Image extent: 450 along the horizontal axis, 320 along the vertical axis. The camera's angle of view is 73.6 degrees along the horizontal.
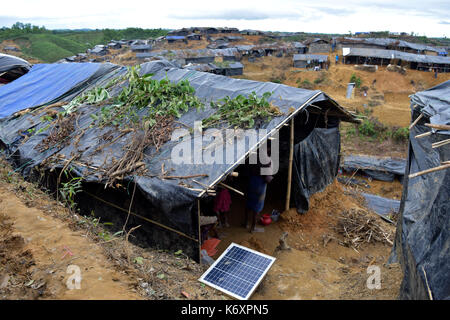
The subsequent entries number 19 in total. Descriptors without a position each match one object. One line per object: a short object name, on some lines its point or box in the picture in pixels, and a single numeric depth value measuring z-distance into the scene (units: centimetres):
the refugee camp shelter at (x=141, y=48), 4300
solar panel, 418
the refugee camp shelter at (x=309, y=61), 3355
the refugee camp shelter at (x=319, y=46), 4131
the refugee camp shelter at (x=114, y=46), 5161
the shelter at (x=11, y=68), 1289
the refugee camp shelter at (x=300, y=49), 4362
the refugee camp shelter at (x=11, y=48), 4841
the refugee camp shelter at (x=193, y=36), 5497
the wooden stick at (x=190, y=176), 479
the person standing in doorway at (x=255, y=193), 594
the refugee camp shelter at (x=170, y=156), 484
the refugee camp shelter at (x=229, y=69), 3011
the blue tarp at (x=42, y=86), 930
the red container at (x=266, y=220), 682
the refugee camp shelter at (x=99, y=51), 4541
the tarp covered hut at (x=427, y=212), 299
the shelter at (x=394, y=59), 2973
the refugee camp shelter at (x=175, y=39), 5144
